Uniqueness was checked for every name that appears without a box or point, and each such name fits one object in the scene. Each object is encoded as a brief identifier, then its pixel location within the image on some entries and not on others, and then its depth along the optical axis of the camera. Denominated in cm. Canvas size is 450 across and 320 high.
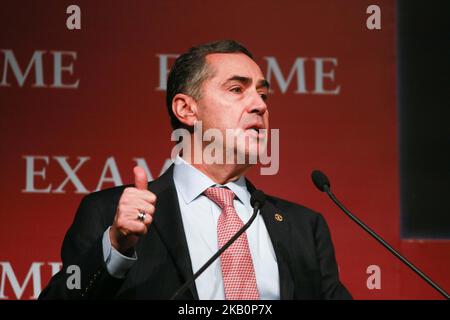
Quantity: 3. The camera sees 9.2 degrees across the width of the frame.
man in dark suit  480
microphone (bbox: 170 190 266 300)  469
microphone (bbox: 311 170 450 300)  488
